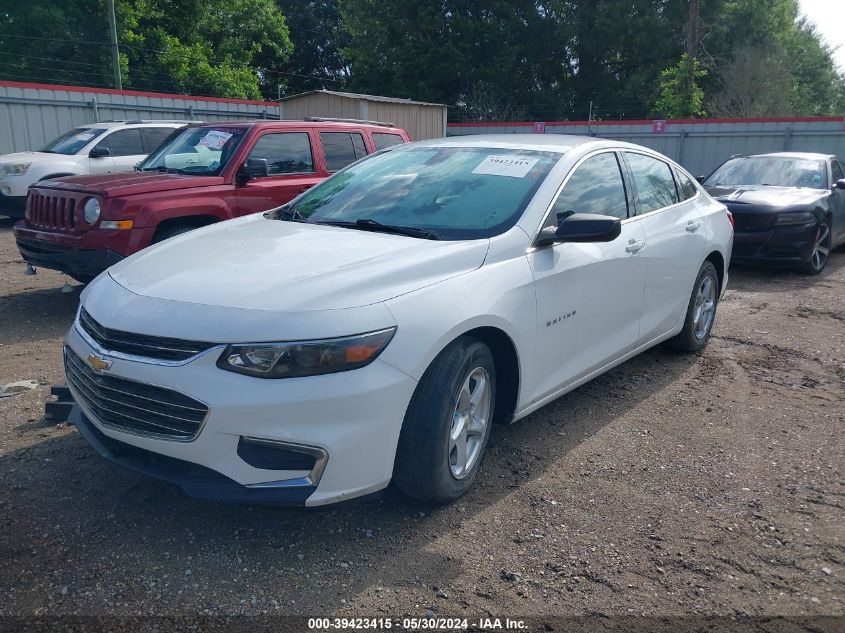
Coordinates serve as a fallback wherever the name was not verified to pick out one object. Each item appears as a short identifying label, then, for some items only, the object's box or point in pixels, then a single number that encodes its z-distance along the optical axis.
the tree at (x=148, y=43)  26.56
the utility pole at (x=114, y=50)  22.41
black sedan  9.00
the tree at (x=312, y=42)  44.34
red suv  6.17
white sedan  2.75
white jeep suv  11.36
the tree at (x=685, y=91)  25.66
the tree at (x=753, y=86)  31.47
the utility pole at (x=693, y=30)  27.78
